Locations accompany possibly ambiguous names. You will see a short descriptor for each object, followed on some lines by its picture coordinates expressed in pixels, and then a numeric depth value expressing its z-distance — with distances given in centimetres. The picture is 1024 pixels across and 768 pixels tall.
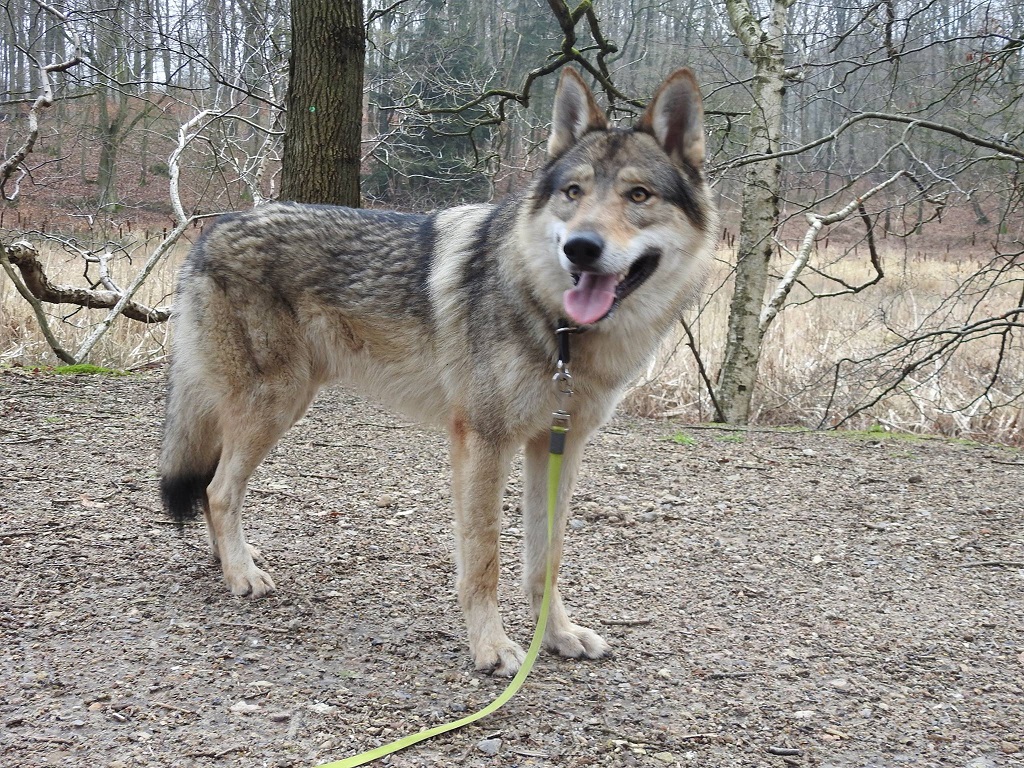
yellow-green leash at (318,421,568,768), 228
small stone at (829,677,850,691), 279
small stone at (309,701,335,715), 251
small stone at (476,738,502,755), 237
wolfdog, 290
